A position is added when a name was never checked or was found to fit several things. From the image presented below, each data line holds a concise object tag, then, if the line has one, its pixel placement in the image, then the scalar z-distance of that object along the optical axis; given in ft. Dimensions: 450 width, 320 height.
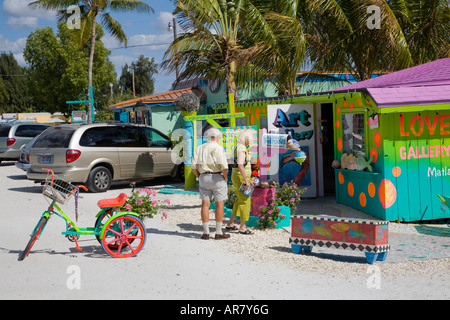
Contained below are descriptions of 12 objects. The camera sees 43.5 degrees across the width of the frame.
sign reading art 38.50
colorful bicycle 23.53
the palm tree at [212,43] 50.88
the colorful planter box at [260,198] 30.48
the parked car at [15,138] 73.61
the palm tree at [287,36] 53.93
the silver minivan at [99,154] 43.65
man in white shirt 26.91
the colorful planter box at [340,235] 22.66
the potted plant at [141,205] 24.71
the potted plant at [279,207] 29.84
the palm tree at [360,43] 57.47
